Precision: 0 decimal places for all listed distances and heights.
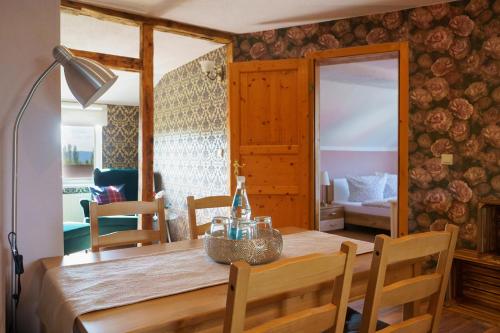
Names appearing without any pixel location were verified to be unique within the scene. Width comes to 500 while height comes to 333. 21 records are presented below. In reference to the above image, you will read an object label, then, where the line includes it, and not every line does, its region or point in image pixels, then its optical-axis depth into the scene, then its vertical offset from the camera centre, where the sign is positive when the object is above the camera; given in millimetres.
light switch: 3346 +9
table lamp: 6438 -317
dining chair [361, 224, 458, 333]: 1278 -423
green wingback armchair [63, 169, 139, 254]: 3725 -649
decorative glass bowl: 1596 -361
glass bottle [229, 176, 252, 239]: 1668 -265
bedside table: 6125 -884
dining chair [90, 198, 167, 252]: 1997 -340
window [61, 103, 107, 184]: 6484 +329
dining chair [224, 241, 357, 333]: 965 -328
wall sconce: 4688 +1084
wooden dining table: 1120 -453
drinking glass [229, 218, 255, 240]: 1662 -290
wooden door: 3855 +250
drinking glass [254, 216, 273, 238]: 1816 -301
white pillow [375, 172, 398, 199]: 6865 -464
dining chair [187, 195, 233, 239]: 2326 -271
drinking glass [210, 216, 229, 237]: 1802 -300
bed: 5777 -746
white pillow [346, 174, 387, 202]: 6535 -458
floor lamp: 1645 +314
